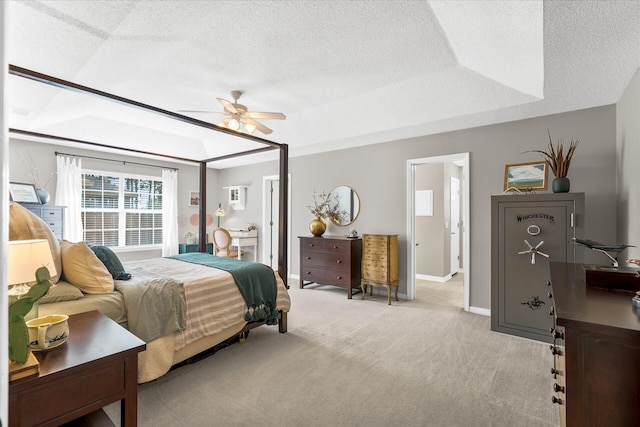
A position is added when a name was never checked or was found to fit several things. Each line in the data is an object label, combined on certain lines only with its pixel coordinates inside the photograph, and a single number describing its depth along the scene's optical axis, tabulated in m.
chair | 5.76
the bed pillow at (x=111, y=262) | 2.45
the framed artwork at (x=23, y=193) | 4.12
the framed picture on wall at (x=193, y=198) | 6.88
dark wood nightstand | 1.11
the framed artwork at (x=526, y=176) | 3.25
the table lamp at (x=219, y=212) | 7.00
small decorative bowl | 1.28
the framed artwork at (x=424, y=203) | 6.02
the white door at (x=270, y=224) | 6.50
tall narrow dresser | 4.33
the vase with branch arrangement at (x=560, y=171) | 2.90
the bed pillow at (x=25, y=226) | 1.70
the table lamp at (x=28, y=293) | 1.08
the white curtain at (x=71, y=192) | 5.03
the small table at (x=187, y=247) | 6.58
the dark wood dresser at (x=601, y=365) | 0.99
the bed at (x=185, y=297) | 1.91
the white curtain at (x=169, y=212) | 6.41
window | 5.55
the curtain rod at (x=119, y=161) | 5.07
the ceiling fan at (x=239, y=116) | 3.18
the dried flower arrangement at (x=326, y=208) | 5.29
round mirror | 5.11
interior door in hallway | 6.30
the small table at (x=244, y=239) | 6.32
